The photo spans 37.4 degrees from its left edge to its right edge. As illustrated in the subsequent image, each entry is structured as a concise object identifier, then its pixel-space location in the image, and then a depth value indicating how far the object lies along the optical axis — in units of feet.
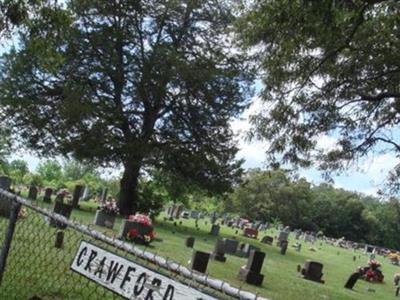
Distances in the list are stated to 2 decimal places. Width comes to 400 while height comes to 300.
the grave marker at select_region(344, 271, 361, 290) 61.05
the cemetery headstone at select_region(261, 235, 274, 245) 116.78
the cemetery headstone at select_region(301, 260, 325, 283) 61.00
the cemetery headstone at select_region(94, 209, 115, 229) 70.54
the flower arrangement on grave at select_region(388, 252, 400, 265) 172.85
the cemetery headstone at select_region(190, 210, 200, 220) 167.20
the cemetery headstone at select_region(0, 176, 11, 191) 57.16
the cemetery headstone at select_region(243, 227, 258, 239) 129.00
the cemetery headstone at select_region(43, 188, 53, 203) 98.09
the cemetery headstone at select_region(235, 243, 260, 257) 71.77
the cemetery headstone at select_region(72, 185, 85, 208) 100.30
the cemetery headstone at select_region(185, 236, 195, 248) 67.05
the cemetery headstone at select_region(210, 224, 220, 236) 107.79
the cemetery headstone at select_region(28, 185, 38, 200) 100.26
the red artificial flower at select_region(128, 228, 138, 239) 55.83
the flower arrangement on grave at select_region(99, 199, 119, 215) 72.01
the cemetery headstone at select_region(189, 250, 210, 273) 42.06
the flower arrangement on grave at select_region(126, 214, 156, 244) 55.97
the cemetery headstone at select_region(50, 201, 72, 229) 62.18
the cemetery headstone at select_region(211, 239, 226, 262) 58.18
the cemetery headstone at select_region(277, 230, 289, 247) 123.62
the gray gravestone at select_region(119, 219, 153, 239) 56.37
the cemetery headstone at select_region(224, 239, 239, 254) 70.33
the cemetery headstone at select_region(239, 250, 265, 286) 46.34
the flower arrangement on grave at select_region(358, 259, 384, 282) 77.22
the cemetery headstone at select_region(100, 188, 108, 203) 131.68
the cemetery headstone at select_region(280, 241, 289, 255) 94.59
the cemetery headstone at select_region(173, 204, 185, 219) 142.52
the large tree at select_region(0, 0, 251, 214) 101.96
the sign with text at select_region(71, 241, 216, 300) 11.41
